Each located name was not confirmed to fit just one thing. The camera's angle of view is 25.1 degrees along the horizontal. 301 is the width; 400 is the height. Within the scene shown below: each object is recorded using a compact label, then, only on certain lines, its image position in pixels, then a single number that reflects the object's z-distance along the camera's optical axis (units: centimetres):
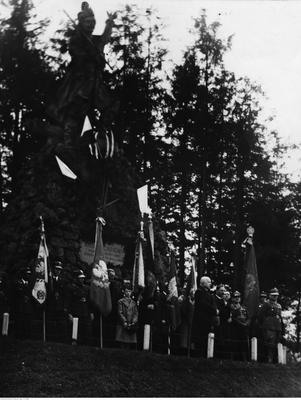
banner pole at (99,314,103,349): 1357
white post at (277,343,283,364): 1664
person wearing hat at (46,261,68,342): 1398
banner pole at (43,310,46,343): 1284
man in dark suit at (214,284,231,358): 1514
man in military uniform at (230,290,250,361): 1566
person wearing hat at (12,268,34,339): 1373
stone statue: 2145
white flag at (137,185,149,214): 1583
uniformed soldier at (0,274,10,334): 1352
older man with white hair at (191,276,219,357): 1459
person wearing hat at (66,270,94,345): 1427
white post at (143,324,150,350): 1394
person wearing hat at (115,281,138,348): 1369
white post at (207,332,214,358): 1471
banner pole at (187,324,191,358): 1445
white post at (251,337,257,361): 1591
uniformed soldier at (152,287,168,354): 1445
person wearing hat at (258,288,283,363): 1622
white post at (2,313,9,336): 1286
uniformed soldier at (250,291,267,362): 1616
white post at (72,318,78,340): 1331
